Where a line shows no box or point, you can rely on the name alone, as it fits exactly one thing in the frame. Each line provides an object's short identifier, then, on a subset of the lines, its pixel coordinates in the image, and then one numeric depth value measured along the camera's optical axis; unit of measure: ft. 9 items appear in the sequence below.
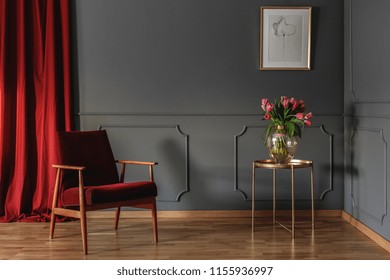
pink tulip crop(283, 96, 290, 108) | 15.10
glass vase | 14.99
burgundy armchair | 13.24
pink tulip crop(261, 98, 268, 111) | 15.33
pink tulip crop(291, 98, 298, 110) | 15.07
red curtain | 16.71
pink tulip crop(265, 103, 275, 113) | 15.10
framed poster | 16.79
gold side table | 14.76
